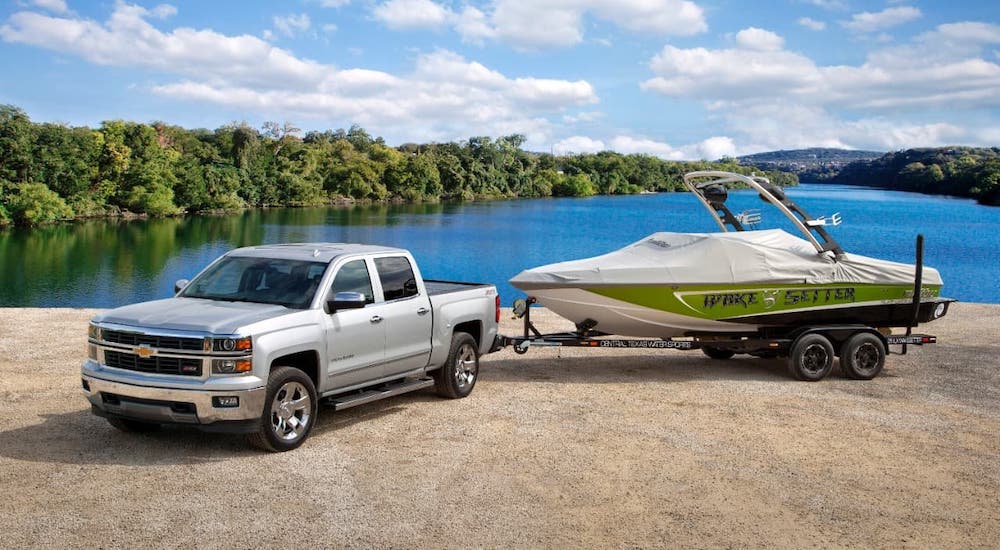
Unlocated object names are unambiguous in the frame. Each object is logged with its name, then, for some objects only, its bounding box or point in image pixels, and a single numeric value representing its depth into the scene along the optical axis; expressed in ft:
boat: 40.16
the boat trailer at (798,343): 40.57
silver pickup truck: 26.17
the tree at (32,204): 240.32
